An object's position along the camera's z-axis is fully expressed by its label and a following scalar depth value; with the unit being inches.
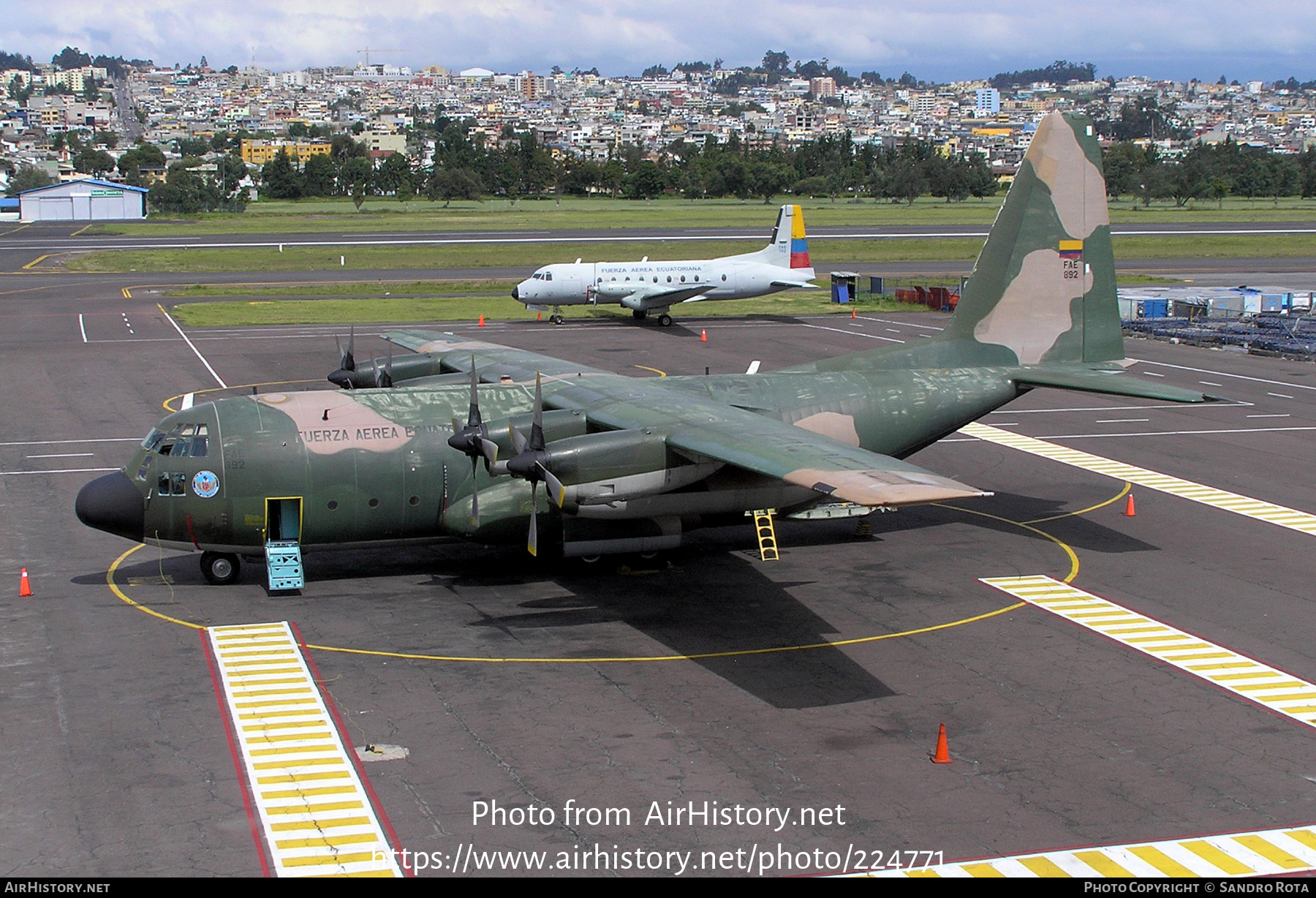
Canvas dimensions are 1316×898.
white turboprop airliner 2765.7
